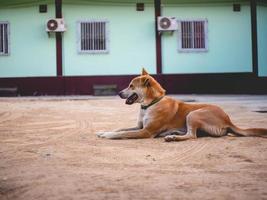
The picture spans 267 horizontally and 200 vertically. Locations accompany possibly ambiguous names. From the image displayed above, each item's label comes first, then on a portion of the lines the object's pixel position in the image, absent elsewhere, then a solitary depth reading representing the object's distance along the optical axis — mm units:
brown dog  5895
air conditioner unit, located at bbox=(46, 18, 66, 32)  18295
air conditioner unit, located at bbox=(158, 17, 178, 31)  18578
